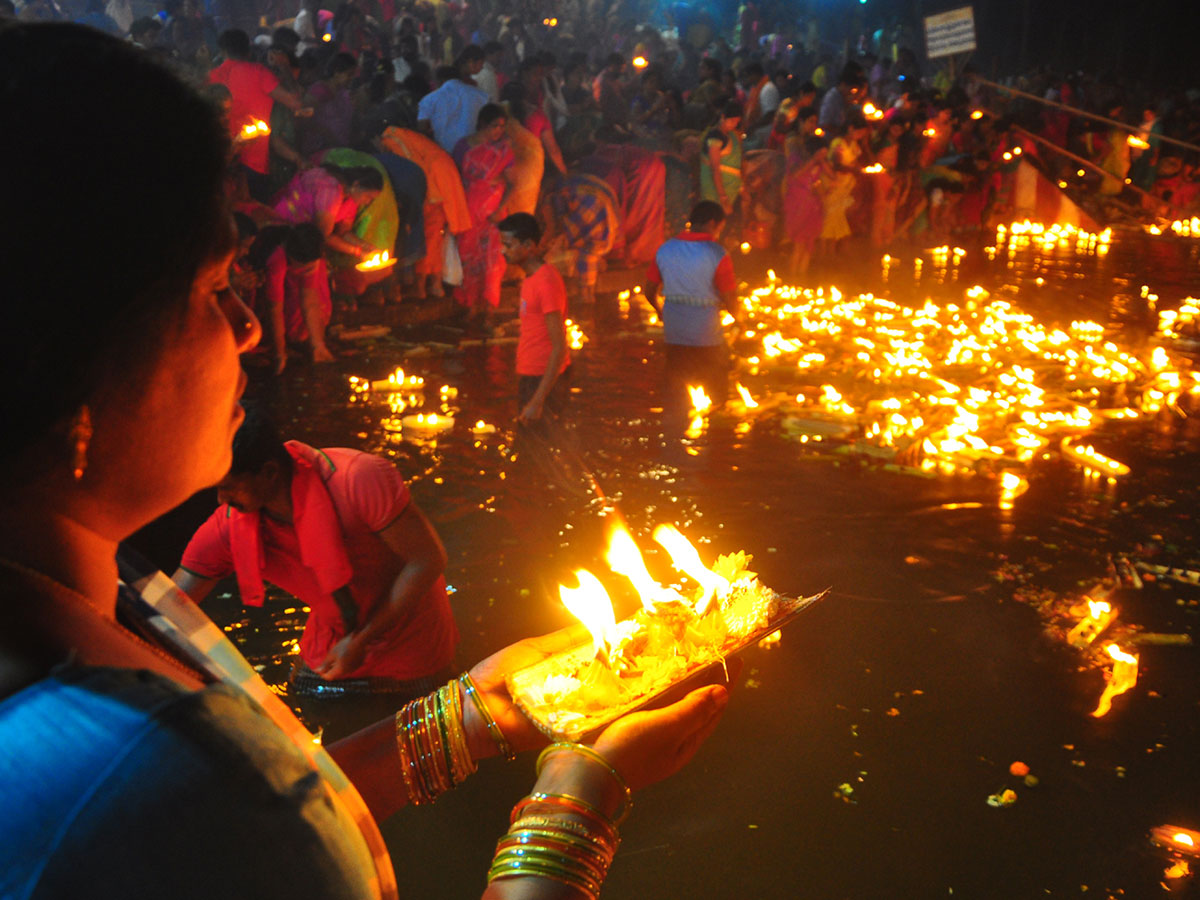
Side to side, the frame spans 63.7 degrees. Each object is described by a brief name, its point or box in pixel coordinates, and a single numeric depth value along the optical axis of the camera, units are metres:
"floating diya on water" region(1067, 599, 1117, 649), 4.58
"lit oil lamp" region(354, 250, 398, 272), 9.36
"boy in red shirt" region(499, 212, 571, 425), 6.88
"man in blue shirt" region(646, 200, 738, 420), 7.93
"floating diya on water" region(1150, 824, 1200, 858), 3.28
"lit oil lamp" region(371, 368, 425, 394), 8.71
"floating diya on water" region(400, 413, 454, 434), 7.72
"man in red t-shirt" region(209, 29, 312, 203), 9.38
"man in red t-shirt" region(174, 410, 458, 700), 3.24
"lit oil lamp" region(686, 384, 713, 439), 8.18
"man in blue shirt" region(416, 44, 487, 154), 11.52
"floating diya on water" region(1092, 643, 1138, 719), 4.15
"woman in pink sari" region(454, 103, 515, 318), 11.18
